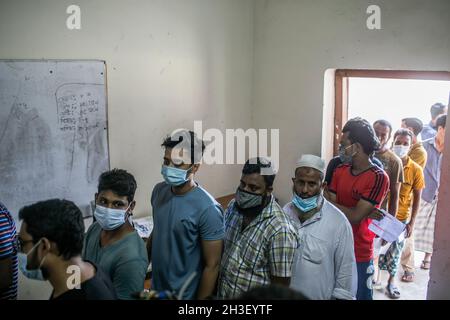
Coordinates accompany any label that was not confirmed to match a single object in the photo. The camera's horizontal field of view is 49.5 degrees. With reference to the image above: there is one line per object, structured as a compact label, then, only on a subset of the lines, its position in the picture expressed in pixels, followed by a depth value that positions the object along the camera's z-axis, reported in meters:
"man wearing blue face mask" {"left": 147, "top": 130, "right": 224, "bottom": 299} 2.30
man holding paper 3.79
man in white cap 2.32
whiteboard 2.92
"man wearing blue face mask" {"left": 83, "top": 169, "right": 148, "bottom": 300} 1.95
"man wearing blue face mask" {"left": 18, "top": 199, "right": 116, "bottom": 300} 1.69
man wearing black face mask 2.13
